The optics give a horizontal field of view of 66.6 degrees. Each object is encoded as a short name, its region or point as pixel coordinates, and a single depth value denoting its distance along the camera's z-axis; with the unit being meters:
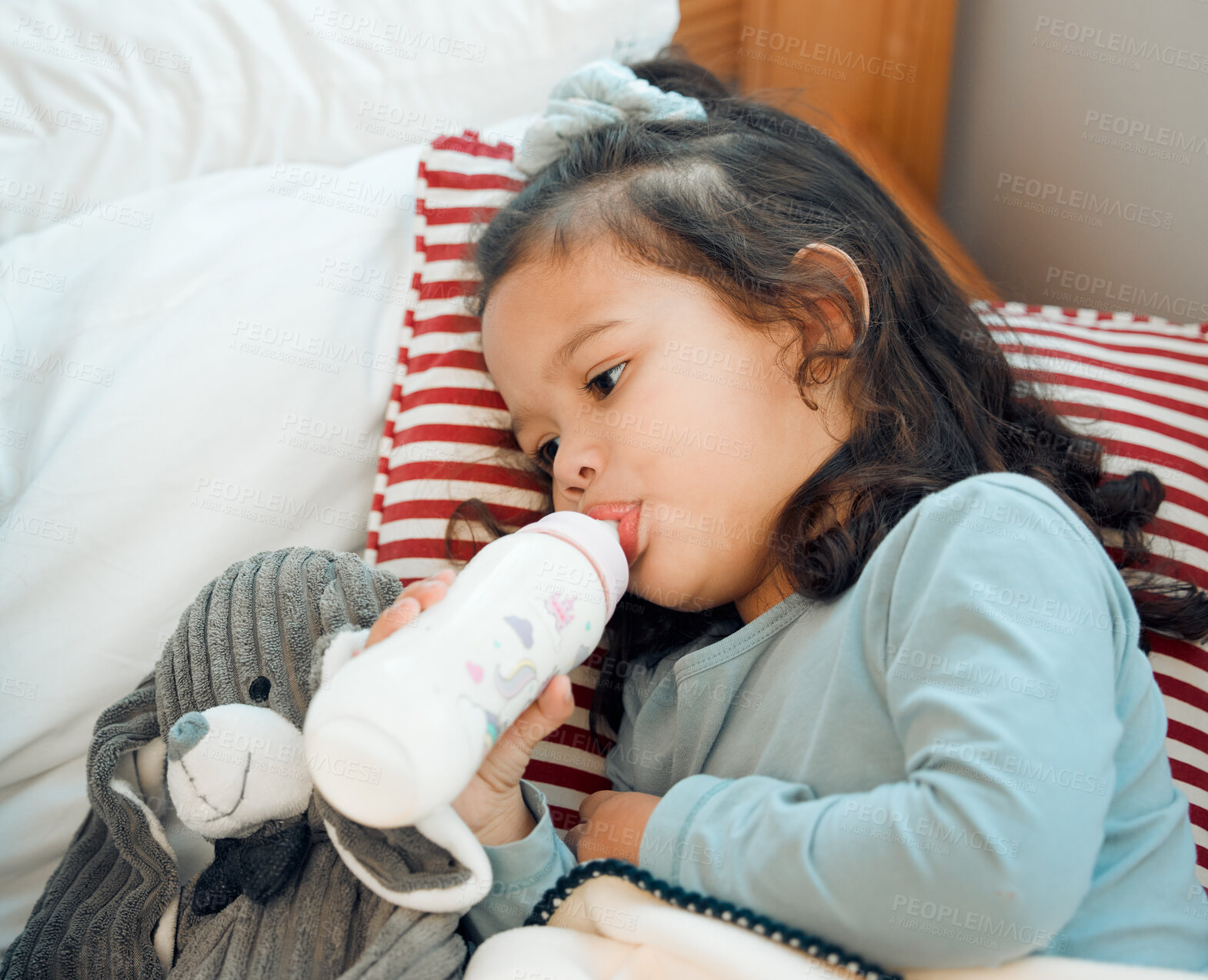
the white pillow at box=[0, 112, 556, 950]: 1.01
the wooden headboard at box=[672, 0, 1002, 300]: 1.65
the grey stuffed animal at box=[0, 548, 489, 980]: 0.72
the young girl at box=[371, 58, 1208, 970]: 0.67
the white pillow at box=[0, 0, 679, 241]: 1.18
